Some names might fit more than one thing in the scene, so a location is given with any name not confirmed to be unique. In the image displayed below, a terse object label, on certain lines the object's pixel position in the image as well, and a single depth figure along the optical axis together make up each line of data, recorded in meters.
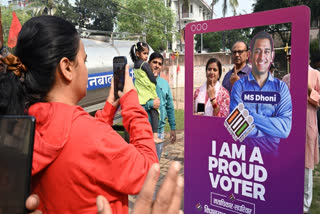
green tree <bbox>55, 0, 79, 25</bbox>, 30.57
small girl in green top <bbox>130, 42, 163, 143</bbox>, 3.45
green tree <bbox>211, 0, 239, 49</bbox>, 30.99
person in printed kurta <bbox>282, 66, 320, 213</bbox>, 3.05
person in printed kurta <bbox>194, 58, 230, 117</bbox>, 2.34
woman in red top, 0.86
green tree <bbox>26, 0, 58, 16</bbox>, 28.53
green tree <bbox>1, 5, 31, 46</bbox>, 23.09
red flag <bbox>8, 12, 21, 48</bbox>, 5.10
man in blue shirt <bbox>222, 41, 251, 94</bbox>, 2.18
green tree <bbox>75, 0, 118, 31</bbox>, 32.75
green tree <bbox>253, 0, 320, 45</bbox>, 19.45
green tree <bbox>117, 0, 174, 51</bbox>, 28.28
